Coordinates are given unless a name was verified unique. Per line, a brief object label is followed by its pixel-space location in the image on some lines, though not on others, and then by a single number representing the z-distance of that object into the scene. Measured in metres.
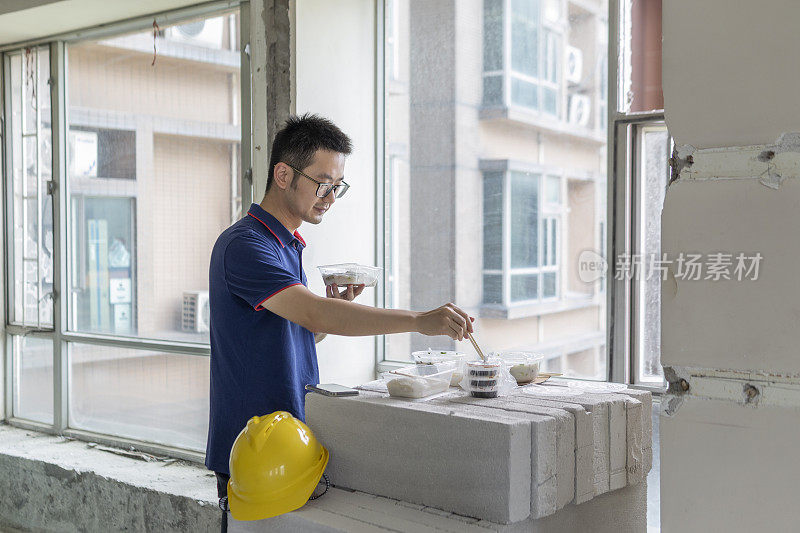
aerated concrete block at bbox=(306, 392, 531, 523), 1.46
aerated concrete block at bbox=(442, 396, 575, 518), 1.50
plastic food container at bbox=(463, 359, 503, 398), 1.74
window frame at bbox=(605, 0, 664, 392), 2.38
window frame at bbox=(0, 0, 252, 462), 3.28
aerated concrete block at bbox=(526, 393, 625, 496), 1.65
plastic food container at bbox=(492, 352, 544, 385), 1.92
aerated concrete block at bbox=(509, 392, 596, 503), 1.61
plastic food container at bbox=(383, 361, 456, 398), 1.71
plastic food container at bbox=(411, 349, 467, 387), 1.91
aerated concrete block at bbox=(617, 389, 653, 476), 1.79
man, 1.85
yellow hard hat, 1.56
